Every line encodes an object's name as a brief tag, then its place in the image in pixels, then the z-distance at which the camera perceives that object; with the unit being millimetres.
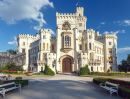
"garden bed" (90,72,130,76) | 30319
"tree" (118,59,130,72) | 39459
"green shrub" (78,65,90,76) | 32375
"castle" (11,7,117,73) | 40312
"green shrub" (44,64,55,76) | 32622
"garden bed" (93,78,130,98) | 8750
